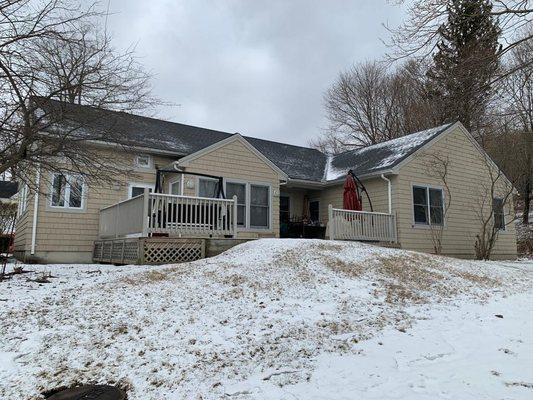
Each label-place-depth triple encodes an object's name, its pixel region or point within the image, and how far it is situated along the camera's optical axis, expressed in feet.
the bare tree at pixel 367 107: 102.99
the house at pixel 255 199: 34.71
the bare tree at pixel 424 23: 23.48
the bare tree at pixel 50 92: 23.50
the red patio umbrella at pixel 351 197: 47.34
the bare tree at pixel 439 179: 50.75
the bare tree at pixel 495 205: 54.34
